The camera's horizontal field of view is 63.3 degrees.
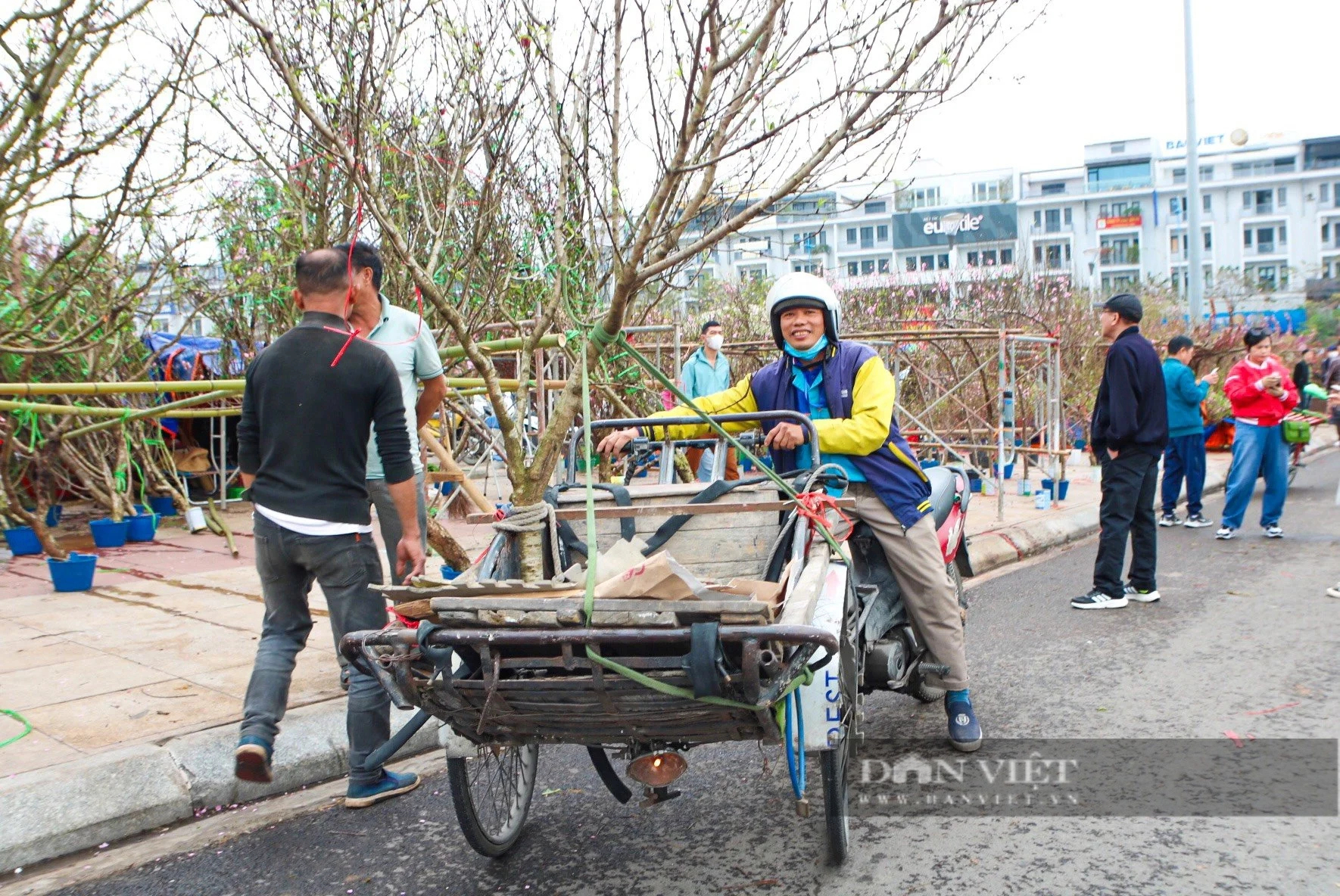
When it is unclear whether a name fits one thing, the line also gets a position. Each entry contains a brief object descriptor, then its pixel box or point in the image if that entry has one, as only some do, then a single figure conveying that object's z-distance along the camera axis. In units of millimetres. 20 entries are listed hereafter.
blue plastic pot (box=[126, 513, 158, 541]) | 9766
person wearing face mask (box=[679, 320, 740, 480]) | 10789
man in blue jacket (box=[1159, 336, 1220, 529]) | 9867
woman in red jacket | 9289
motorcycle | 4098
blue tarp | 11688
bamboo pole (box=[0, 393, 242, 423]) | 6363
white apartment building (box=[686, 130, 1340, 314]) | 82938
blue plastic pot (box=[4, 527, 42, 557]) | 9023
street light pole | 20562
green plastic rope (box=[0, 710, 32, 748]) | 4374
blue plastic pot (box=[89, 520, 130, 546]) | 9414
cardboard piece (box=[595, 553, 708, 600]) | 2648
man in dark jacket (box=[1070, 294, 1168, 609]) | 6734
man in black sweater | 3770
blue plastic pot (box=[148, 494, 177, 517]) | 11492
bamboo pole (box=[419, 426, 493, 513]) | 6303
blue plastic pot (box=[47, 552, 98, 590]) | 7465
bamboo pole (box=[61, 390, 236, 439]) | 6039
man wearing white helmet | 3980
